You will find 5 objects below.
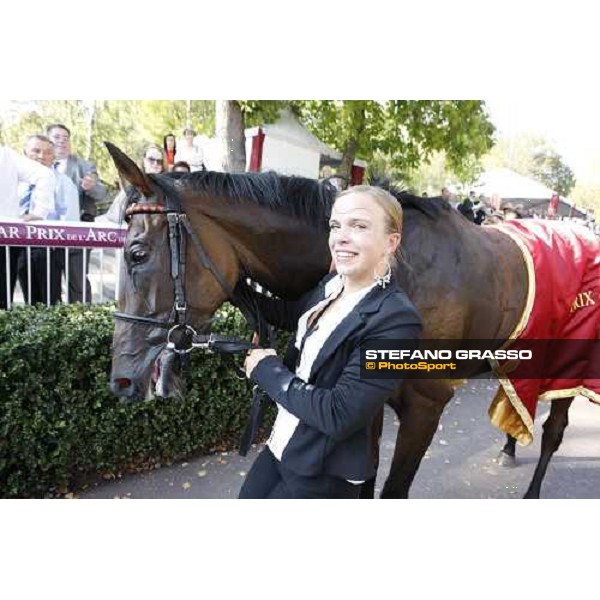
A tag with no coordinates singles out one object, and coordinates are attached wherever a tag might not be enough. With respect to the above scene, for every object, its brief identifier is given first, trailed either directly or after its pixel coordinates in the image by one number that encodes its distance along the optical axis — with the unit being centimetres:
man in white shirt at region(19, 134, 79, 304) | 304
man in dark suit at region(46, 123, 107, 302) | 250
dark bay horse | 169
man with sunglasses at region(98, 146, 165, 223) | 245
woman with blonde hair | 135
